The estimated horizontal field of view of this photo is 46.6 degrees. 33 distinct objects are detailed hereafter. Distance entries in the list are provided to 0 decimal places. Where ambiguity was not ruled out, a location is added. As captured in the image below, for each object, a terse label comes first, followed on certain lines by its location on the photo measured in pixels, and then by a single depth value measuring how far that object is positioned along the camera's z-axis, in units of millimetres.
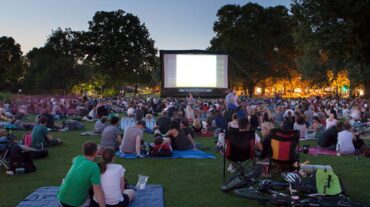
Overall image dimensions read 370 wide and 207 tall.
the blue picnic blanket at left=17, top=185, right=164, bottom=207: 5938
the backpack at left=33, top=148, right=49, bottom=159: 9789
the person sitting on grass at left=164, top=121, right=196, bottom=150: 11031
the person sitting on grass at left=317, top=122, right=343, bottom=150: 11398
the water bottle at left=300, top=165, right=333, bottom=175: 6688
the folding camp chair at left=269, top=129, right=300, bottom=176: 6922
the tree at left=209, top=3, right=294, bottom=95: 54500
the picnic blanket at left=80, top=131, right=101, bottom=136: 15023
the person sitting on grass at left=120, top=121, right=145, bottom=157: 10222
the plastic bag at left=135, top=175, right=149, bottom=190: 6809
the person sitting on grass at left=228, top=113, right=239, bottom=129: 12194
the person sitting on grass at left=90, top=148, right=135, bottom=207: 5125
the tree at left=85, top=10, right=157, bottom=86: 60906
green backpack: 5879
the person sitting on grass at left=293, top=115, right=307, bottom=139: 13699
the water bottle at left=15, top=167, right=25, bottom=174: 8120
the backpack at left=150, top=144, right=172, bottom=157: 10164
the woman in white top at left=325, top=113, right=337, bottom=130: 13003
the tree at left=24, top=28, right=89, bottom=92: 56062
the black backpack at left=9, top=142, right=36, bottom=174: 8125
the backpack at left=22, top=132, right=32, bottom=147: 10679
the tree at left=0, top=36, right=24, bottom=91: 60500
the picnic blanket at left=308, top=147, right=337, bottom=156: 10757
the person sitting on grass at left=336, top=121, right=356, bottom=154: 10531
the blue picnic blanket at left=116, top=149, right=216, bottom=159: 10148
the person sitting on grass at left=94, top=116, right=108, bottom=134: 15000
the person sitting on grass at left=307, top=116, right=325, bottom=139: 14553
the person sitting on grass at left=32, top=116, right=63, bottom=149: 10438
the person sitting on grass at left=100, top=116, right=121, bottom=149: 10000
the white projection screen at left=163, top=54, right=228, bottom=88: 23828
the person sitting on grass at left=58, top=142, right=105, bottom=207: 4703
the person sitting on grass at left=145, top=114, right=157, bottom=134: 16094
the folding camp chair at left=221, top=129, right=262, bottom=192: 6852
